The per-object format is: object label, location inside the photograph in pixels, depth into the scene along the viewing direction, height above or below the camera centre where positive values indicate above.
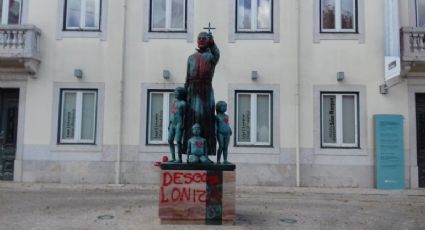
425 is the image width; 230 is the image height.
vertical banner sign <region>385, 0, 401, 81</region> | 14.10 +3.59
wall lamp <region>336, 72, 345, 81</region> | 14.87 +2.46
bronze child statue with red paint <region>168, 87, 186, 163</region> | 8.05 +0.47
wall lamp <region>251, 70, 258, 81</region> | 15.02 +2.47
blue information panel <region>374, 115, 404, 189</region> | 14.34 -0.05
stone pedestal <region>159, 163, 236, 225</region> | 7.61 -0.90
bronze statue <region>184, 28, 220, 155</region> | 8.12 +1.01
